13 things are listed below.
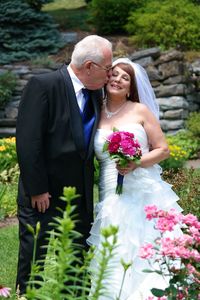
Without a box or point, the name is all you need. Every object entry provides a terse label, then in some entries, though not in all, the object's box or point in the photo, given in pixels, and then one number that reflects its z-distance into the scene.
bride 4.52
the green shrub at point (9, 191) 8.00
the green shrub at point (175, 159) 9.84
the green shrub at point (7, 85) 12.41
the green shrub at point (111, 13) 14.98
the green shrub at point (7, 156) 9.90
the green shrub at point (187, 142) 11.63
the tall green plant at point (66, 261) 2.29
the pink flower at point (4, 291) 2.85
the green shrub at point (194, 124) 11.99
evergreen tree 14.02
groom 4.13
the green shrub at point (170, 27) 13.49
